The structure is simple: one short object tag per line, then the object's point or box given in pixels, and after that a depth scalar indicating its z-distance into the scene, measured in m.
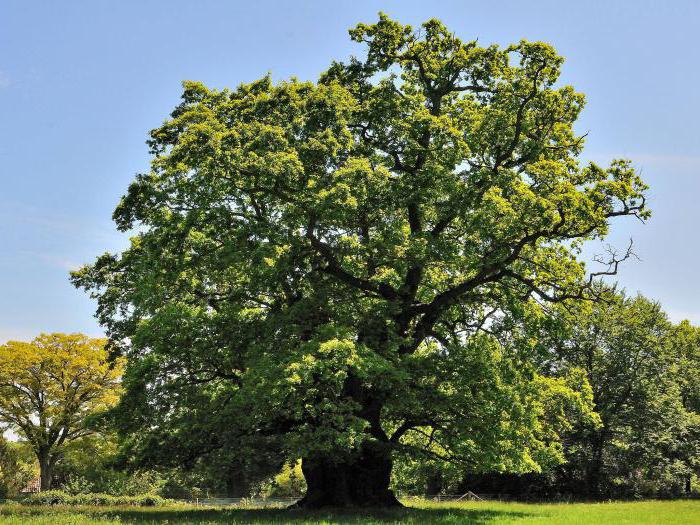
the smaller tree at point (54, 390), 45.38
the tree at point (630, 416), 40.75
